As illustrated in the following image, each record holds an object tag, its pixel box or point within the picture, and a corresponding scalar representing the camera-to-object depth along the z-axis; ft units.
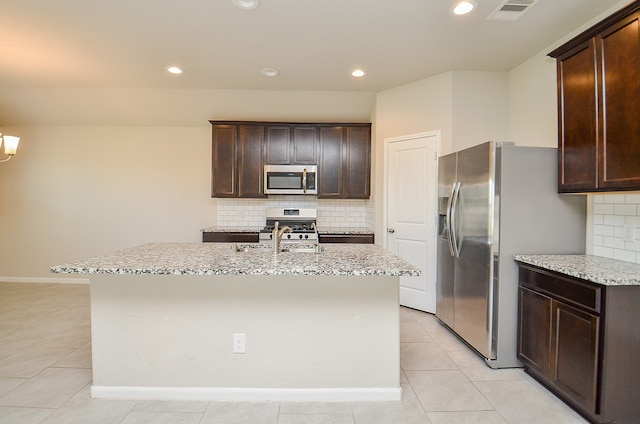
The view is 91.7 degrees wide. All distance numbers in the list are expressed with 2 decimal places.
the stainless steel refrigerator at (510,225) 7.87
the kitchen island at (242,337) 6.54
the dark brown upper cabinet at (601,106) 5.85
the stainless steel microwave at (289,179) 14.48
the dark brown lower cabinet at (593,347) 5.65
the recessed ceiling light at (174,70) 11.15
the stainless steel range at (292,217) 15.21
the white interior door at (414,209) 11.64
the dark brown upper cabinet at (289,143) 14.58
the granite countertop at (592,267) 5.57
